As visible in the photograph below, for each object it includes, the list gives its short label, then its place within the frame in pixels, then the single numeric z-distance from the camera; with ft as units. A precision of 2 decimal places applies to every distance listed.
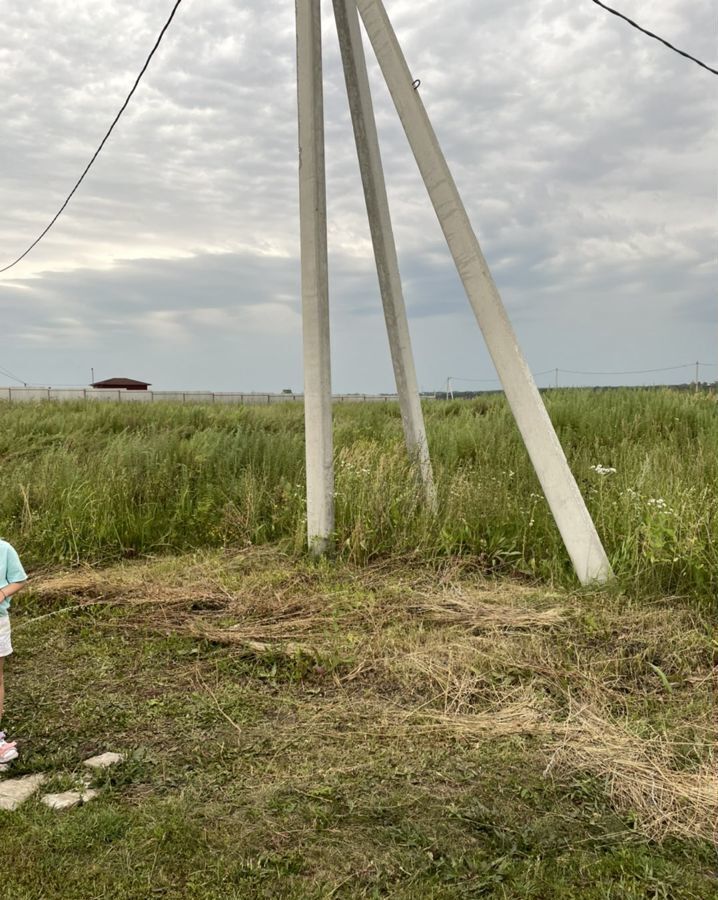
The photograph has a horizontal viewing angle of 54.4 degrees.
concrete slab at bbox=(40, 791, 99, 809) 8.54
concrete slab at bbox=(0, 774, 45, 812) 8.64
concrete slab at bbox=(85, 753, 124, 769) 9.45
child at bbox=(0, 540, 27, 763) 10.05
